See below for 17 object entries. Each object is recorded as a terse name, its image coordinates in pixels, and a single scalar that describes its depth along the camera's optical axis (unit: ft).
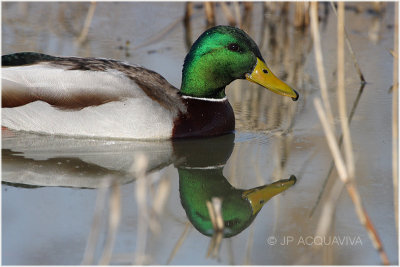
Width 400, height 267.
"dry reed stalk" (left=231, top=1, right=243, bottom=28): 63.41
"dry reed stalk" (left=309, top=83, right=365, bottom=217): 35.86
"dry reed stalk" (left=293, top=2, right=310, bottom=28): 68.33
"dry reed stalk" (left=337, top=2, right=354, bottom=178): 27.66
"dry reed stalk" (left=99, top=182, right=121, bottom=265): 25.76
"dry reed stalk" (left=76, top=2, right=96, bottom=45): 62.61
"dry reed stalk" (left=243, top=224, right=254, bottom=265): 30.31
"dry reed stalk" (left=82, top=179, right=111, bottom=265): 29.07
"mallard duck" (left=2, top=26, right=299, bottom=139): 44.04
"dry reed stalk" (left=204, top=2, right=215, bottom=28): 68.13
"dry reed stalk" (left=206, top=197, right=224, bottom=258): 30.76
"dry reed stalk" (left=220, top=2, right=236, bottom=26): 64.52
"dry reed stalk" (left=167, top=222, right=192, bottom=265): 30.30
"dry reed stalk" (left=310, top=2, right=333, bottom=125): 27.53
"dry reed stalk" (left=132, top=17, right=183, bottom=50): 63.64
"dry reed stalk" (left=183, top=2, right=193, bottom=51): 67.51
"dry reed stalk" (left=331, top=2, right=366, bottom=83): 54.60
